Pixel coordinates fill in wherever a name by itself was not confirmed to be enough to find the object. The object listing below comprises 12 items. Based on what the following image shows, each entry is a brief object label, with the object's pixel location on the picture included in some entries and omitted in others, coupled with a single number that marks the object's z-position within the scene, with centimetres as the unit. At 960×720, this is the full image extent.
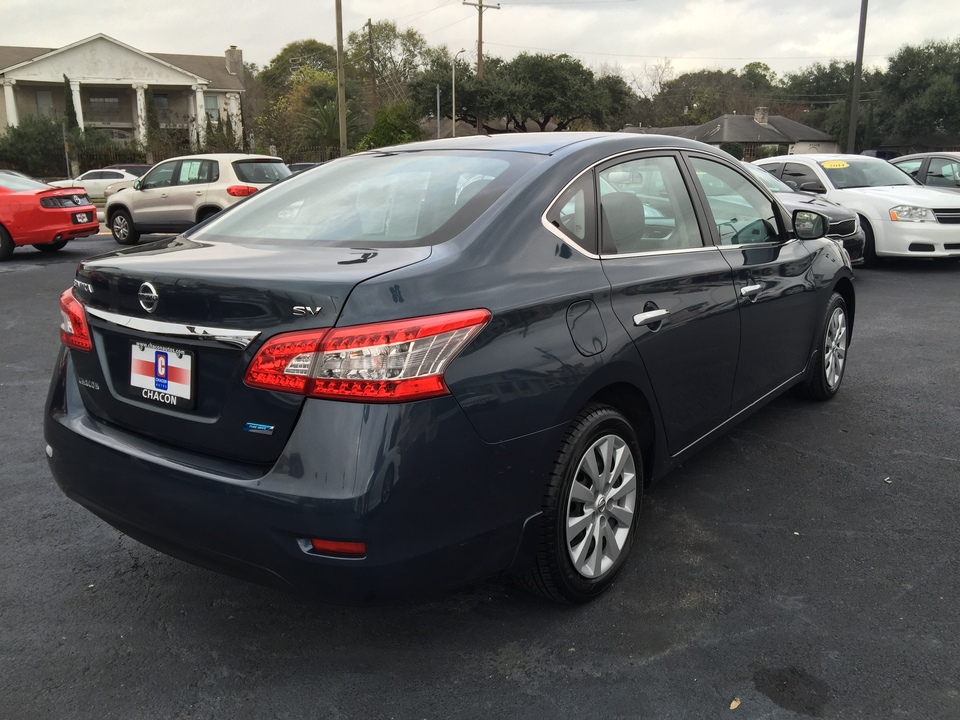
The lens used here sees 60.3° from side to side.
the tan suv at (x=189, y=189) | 1433
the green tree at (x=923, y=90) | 4750
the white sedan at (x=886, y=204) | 1056
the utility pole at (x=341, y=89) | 2581
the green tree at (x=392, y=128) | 4703
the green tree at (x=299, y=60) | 8669
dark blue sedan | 217
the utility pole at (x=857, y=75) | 2402
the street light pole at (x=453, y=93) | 4850
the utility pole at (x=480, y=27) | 4550
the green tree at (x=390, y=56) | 8331
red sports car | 1265
